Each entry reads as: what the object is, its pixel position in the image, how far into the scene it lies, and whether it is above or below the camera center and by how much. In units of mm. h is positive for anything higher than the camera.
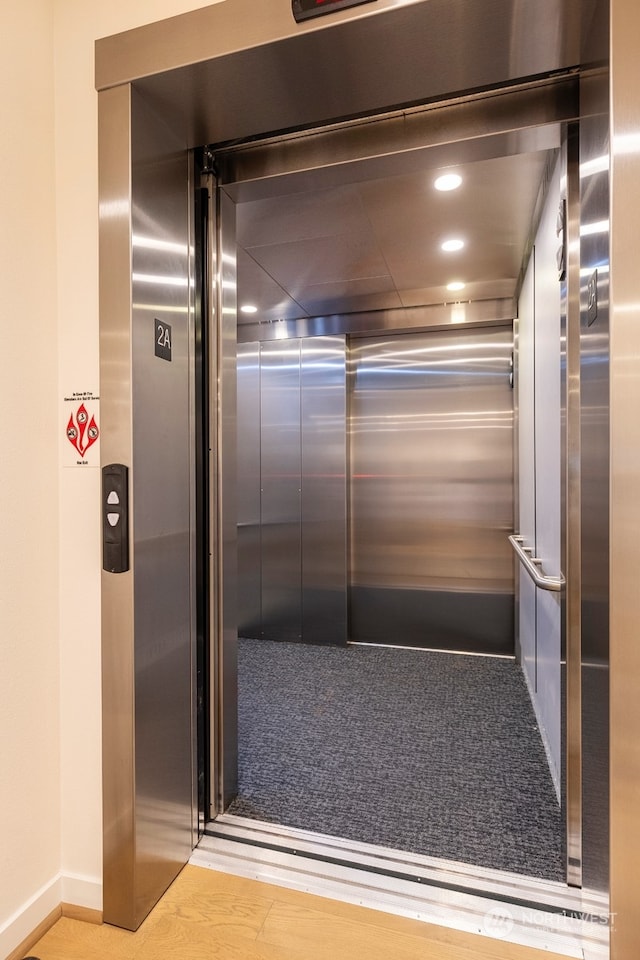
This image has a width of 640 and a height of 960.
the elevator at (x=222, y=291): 1421 +624
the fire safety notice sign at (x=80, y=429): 1493 +115
